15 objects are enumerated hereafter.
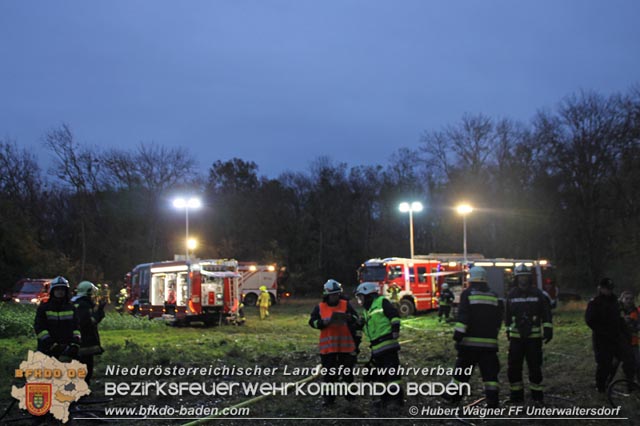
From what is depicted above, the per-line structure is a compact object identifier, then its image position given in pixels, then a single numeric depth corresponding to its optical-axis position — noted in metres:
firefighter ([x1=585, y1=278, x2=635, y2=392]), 8.85
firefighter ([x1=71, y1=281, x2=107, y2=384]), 9.44
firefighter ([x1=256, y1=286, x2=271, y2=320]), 26.94
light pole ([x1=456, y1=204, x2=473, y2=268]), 33.34
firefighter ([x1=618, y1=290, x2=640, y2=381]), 9.01
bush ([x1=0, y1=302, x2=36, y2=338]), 18.94
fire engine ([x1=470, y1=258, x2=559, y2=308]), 24.39
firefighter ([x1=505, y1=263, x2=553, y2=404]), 8.44
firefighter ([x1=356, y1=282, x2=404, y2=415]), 8.33
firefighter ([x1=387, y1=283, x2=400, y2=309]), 25.09
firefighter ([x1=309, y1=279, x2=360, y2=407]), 8.81
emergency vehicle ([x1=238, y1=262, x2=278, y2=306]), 37.94
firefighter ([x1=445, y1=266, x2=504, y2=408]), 7.98
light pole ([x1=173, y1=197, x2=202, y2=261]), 30.67
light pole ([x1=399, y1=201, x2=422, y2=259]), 34.47
